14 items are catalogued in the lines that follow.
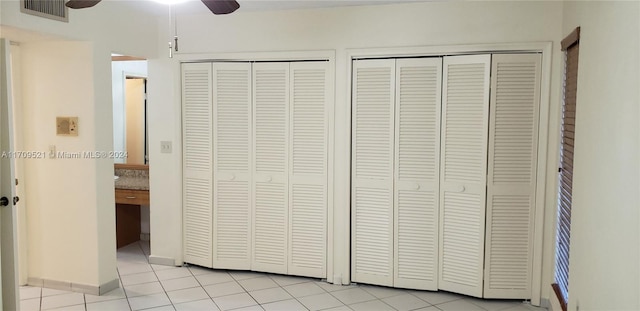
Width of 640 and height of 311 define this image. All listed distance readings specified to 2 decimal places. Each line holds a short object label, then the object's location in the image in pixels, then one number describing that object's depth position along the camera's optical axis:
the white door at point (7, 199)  2.98
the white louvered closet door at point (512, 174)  3.51
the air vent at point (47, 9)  3.06
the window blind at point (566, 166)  3.02
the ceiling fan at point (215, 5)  2.32
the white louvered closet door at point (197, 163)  4.22
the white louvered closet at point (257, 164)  4.03
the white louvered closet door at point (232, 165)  4.14
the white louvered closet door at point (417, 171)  3.71
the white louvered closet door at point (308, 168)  3.98
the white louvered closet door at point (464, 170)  3.58
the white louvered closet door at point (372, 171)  3.81
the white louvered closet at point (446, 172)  3.55
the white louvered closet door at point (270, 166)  4.06
